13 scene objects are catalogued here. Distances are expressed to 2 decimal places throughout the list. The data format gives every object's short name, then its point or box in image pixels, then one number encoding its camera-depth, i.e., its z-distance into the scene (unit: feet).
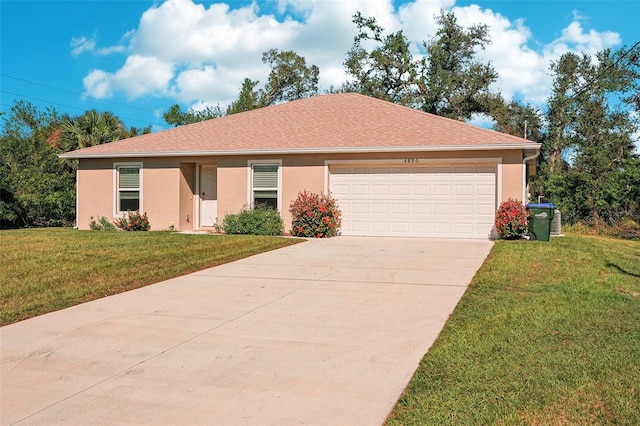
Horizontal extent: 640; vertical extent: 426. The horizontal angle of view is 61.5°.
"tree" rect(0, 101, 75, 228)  66.30
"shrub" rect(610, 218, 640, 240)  64.88
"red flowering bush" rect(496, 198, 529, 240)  47.24
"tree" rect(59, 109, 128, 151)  74.64
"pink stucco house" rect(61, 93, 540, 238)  50.62
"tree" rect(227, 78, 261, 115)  125.59
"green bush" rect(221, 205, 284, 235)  53.57
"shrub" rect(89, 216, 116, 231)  59.93
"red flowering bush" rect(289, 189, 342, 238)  51.62
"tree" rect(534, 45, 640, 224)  93.97
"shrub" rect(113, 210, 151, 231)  58.08
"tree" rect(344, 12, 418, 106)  107.24
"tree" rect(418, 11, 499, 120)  104.22
